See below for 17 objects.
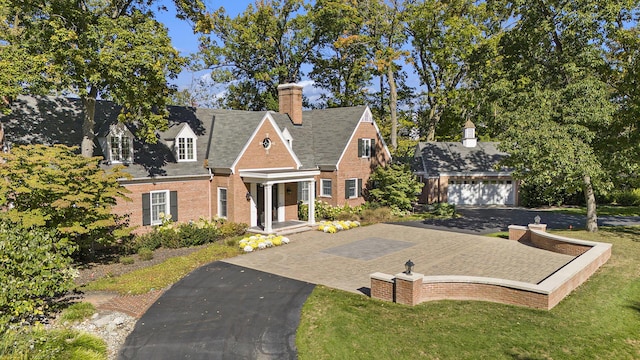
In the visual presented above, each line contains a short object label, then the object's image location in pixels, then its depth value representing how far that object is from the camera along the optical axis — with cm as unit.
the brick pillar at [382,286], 1304
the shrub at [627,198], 3784
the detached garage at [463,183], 3856
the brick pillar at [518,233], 2221
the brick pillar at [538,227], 2164
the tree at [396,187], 3123
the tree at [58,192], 1446
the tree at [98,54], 1705
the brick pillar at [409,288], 1252
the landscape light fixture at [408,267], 1252
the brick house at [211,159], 2159
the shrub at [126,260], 1742
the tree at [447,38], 3744
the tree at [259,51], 4216
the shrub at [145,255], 1808
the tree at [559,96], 2053
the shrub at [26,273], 1073
